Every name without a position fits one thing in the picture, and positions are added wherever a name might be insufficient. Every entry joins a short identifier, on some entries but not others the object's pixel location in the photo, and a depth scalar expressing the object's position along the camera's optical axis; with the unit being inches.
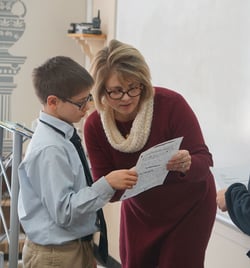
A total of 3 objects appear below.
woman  103.5
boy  96.6
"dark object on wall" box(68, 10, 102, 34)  175.2
